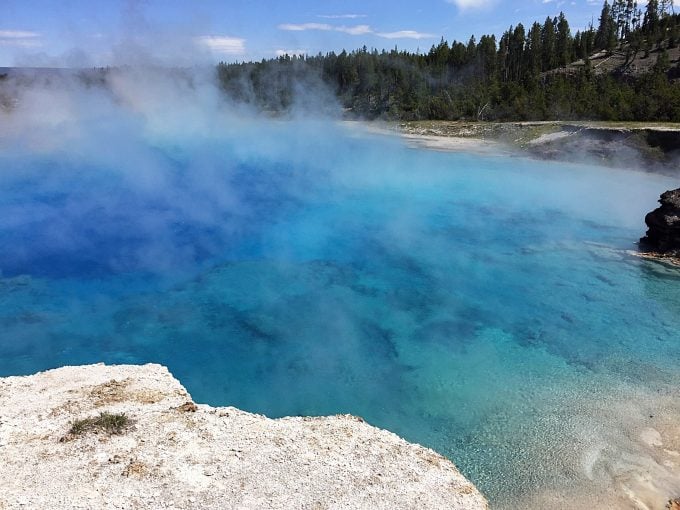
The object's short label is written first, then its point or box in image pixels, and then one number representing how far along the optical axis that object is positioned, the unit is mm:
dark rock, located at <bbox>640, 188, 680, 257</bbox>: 18078
